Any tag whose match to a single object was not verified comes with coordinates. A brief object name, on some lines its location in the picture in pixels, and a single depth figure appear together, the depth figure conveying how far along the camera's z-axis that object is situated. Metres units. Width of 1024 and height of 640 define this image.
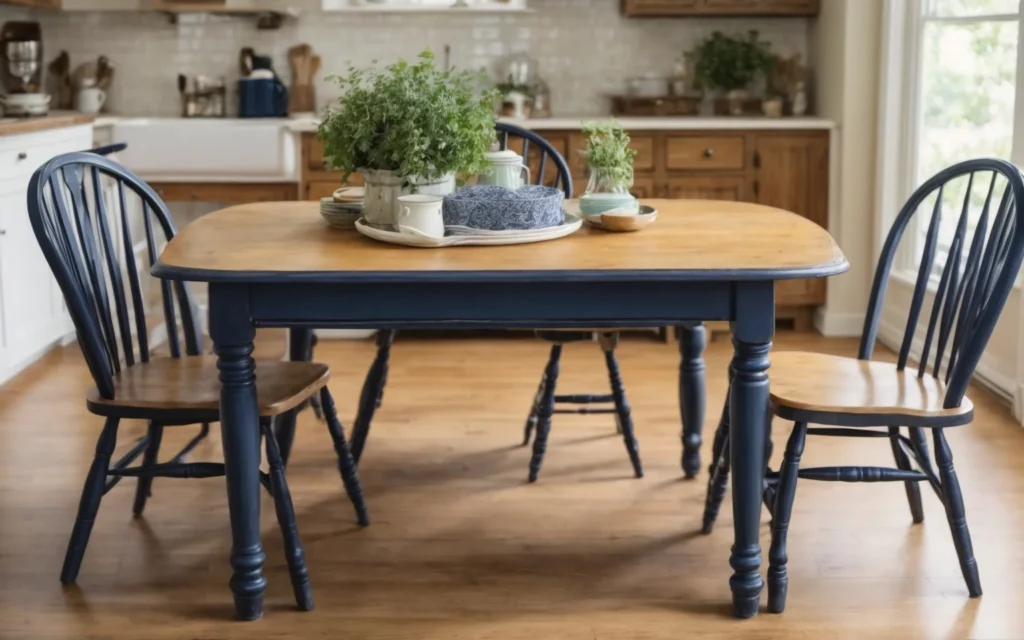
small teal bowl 2.89
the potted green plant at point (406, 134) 2.64
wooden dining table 2.39
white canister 2.95
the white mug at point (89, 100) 5.86
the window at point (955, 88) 4.34
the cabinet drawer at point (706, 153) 5.38
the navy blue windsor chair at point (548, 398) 3.46
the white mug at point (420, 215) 2.59
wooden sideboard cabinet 5.37
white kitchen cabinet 4.54
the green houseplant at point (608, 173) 2.88
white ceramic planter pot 2.72
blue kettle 5.81
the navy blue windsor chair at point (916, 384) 2.58
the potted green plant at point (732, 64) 5.71
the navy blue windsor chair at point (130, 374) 2.65
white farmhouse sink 5.40
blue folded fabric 2.66
